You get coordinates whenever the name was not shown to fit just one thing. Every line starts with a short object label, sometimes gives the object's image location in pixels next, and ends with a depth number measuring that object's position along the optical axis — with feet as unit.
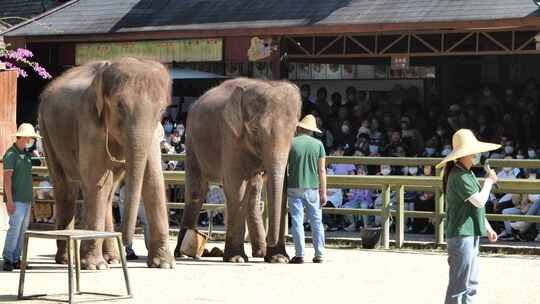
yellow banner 91.76
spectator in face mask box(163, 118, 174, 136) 89.44
